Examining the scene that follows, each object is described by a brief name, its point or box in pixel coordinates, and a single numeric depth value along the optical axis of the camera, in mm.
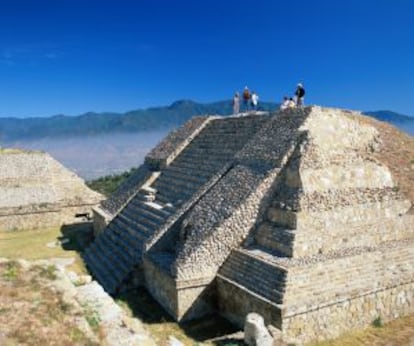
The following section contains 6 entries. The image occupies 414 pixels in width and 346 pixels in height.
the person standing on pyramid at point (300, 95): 18188
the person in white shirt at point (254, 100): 21188
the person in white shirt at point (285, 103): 18552
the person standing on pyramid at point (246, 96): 21859
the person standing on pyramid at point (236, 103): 22484
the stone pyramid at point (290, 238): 10617
